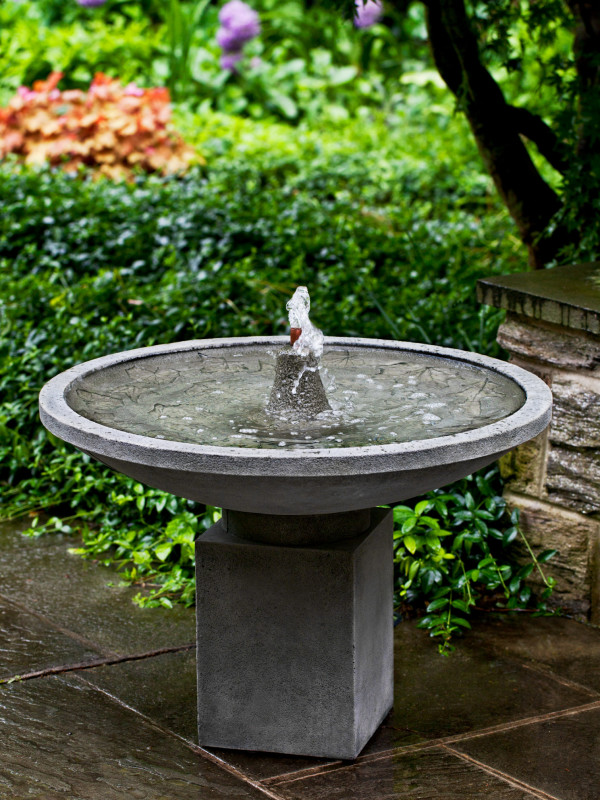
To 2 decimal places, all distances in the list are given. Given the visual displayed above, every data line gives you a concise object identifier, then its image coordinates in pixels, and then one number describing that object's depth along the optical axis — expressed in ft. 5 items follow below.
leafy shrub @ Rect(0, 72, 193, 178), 26.05
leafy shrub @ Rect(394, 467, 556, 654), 11.12
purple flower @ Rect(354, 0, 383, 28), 35.39
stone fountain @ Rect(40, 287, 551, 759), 7.44
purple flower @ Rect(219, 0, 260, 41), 34.63
